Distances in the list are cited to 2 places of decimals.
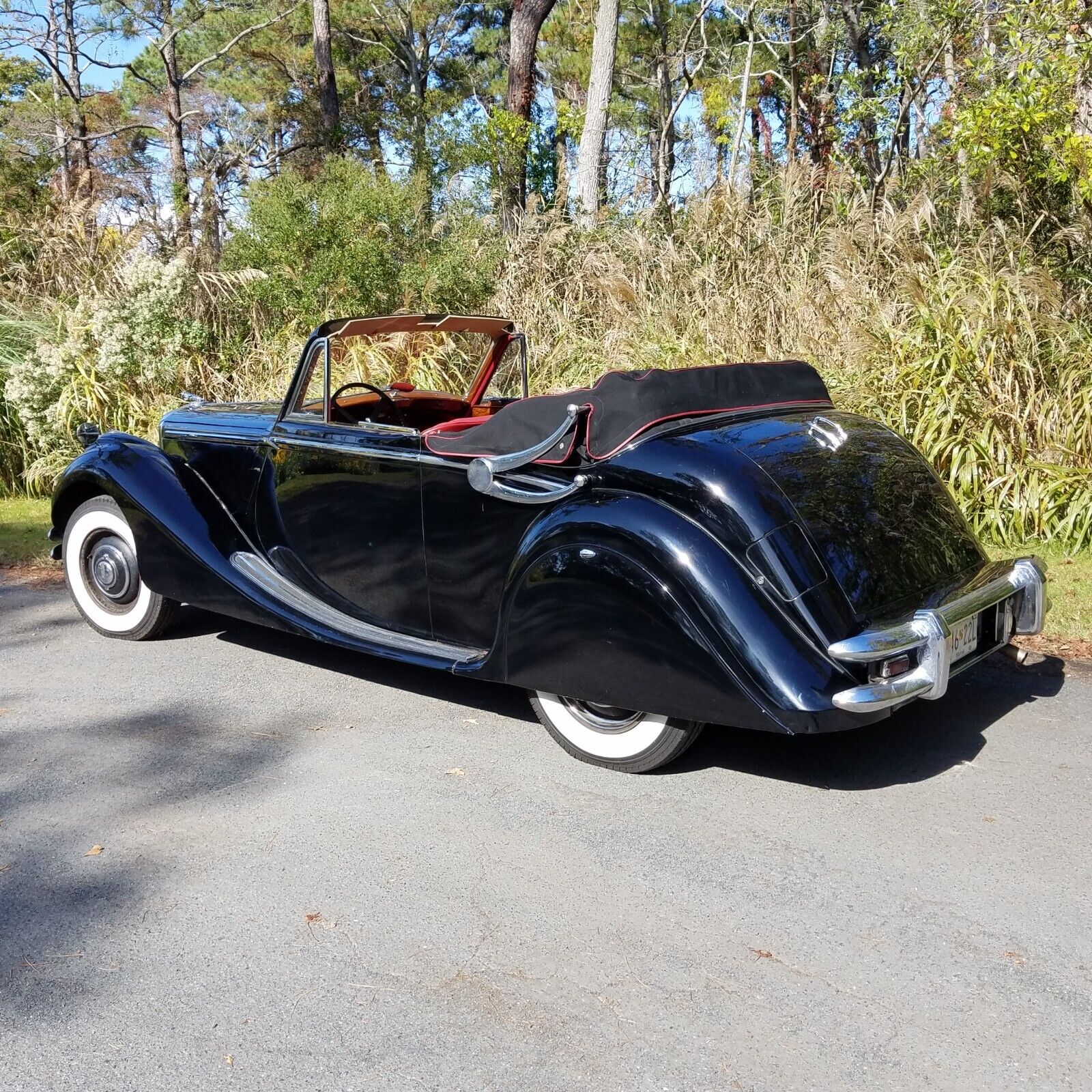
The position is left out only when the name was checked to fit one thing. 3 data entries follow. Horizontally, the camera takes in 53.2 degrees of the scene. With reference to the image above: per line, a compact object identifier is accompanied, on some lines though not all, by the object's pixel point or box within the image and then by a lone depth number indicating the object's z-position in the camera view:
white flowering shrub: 9.41
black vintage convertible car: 3.49
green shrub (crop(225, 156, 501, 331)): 10.39
